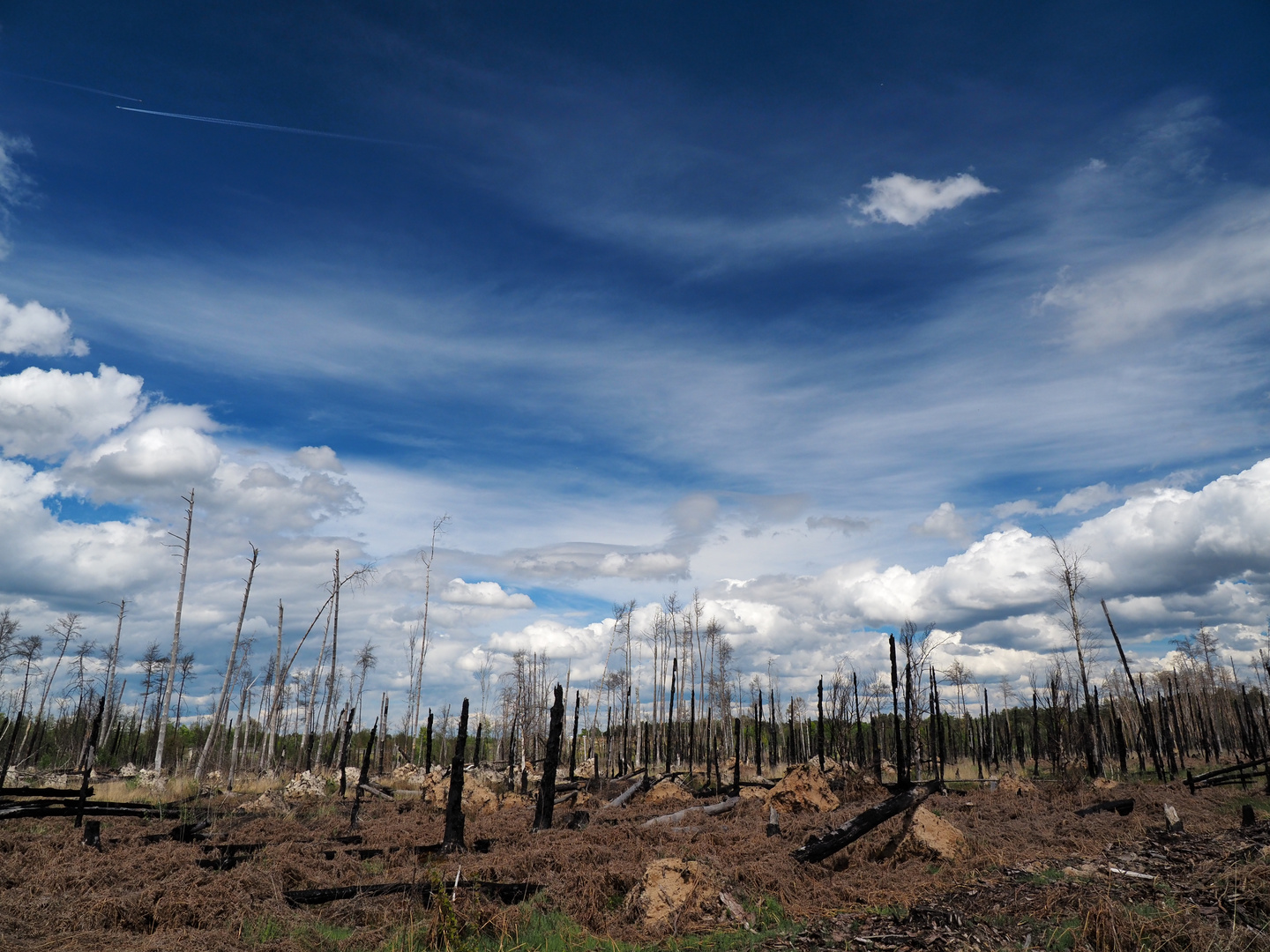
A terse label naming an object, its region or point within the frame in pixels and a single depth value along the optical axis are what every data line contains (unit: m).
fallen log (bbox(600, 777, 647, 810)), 25.20
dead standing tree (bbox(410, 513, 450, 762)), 48.03
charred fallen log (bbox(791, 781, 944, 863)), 12.25
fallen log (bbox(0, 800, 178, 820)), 16.70
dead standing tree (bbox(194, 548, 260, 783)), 31.12
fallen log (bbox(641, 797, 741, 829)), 18.95
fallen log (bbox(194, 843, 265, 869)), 13.40
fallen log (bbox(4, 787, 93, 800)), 15.68
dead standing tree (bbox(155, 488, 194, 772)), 33.40
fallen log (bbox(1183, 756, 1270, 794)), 19.88
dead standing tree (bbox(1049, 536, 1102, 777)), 33.56
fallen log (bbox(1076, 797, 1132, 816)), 17.44
